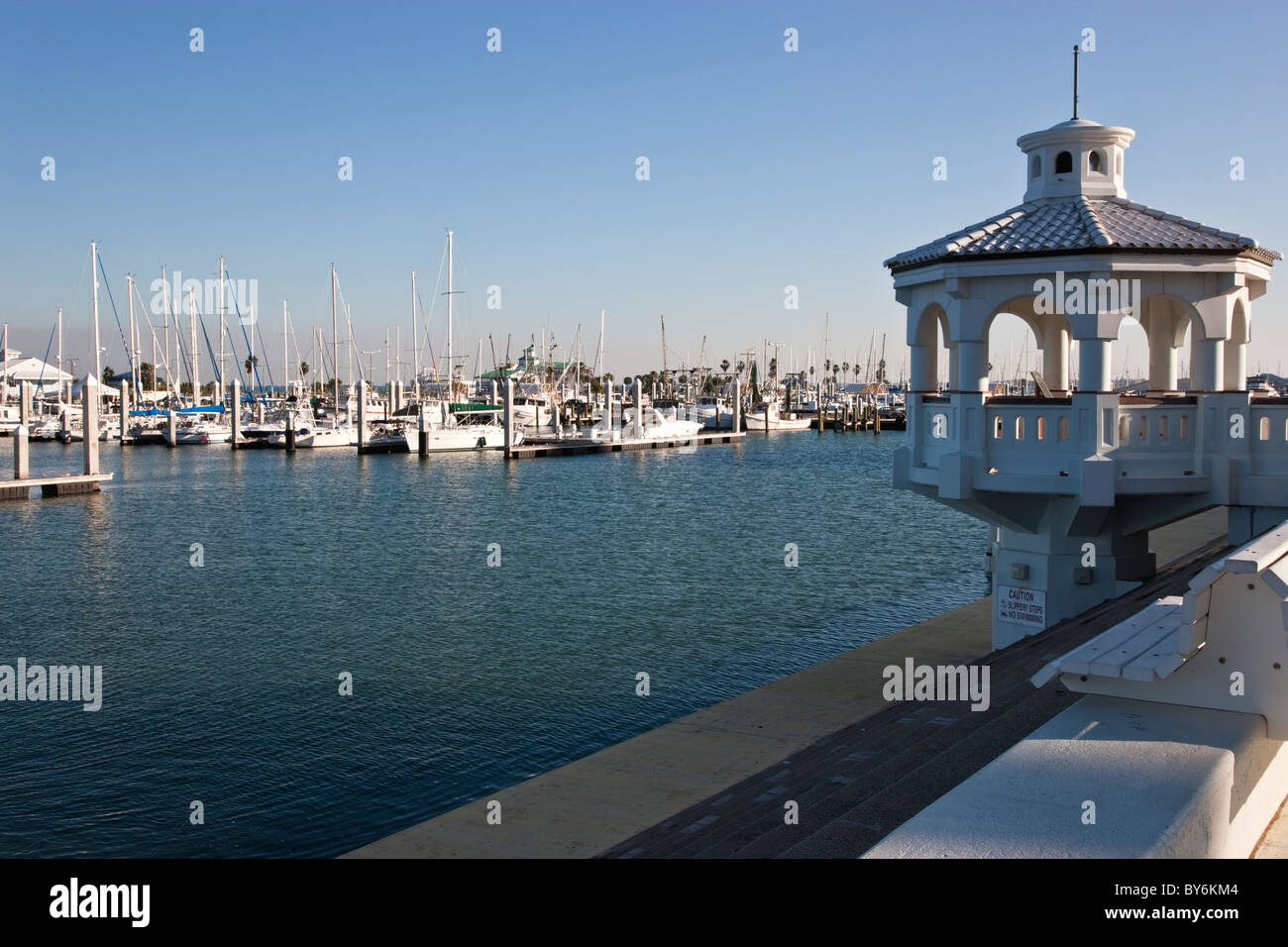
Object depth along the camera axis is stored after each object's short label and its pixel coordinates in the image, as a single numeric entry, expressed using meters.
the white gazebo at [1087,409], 12.37
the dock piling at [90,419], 67.81
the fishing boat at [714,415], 160.00
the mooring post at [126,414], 119.88
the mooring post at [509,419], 98.12
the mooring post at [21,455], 63.38
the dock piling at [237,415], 111.31
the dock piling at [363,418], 103.12
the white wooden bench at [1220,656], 6.65
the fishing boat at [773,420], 166.06
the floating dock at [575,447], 101.50
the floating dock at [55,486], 61.50
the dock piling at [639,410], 118.00
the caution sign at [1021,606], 13.80
